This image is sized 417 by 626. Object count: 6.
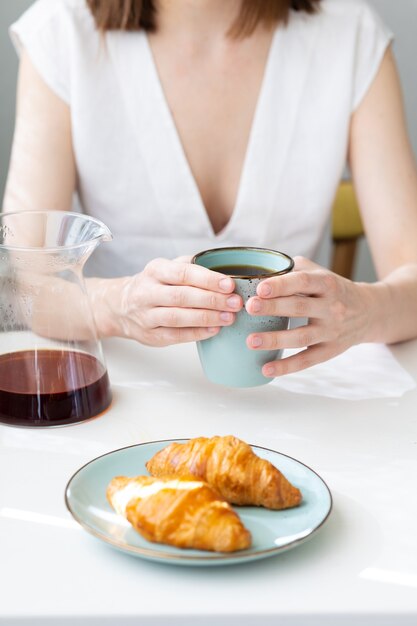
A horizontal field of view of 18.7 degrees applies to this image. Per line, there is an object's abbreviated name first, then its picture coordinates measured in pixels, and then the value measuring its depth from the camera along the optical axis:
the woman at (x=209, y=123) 1.53
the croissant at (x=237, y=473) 0.86
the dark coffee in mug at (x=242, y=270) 1.05
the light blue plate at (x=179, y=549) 0.81
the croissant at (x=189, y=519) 0.80
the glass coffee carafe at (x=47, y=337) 1.00
